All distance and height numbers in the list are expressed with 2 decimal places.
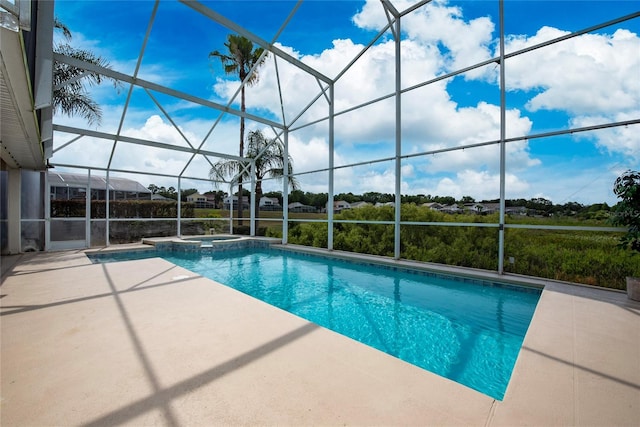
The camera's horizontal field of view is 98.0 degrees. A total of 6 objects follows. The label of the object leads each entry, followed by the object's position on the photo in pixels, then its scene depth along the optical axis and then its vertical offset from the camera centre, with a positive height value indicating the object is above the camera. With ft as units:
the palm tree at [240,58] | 41.57 +23.24
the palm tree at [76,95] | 30.01 +12.32
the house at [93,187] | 27.20 +2.25
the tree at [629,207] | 12.37 +0.39
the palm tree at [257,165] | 40.01 +6.66
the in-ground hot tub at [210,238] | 33.97 -3.79
